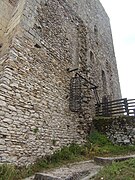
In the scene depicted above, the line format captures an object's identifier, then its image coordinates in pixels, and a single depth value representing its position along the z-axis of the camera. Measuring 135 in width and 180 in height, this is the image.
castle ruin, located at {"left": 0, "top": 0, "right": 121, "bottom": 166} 5.11
